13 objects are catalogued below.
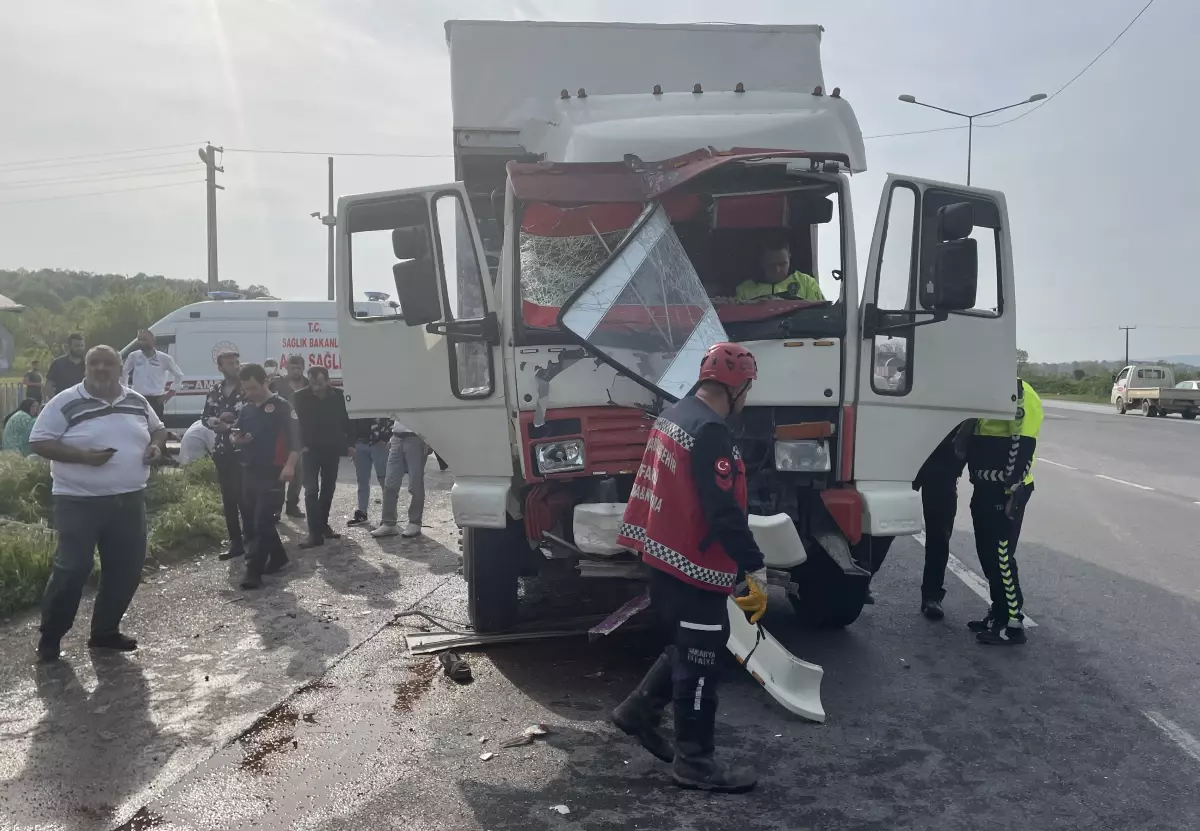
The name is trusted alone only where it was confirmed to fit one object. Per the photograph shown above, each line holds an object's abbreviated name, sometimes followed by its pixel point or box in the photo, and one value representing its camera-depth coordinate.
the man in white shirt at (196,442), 10.13
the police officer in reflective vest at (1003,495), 6.39
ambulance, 18.50
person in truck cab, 5.74
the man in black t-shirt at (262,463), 8.21
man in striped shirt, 5.96
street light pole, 25.69
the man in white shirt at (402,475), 10.20
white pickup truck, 35.38
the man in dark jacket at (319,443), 9.91
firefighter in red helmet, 4.21
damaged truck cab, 5.36
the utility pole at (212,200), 34.16
